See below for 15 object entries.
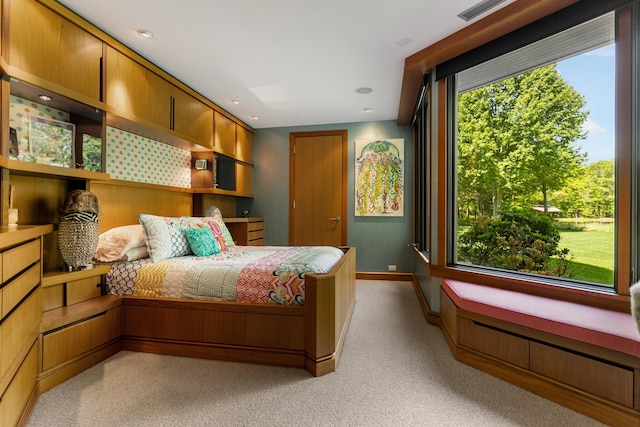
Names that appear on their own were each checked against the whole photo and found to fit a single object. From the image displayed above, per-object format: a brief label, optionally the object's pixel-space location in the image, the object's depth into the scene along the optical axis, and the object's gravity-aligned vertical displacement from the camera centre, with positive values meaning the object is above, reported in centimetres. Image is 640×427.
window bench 148 -78
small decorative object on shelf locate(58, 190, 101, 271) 205 -12
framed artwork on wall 475 +55
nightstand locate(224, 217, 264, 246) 462 -29
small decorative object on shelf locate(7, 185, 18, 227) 176 -1
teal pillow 274 -28
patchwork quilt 211 -49
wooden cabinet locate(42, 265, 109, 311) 193 -51
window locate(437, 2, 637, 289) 192 +41
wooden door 496 +40
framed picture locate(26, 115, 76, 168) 197 +47
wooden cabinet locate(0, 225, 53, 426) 127 -51
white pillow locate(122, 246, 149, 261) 247 -35
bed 200 -75
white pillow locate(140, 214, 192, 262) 249 -23
